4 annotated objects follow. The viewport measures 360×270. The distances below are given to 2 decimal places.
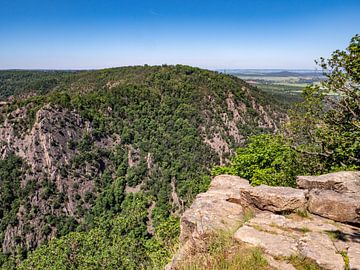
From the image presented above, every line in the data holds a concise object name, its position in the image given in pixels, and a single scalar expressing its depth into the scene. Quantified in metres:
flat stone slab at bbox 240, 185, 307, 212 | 10.77
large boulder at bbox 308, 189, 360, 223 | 9.62
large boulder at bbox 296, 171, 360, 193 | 11.13
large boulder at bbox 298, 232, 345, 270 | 7.20
